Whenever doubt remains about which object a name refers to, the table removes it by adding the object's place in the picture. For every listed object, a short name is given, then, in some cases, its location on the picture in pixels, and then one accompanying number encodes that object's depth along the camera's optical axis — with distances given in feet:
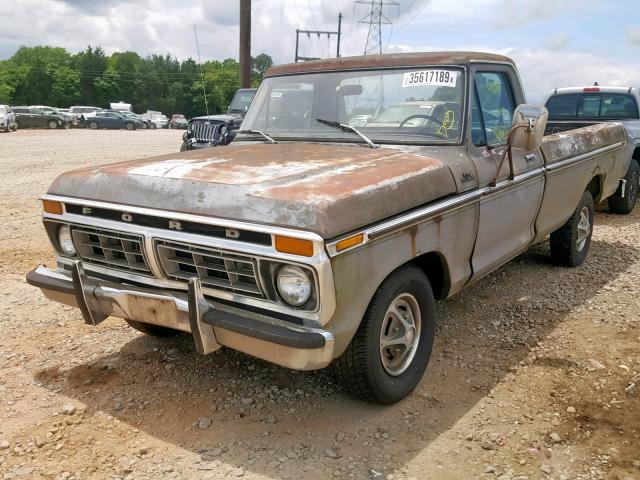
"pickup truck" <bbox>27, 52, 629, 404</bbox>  9.07
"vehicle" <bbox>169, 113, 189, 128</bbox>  189.88
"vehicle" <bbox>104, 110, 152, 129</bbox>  150.51
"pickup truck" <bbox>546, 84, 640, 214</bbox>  27.99
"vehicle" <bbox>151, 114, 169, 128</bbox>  178.83
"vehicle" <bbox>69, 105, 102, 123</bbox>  165.33
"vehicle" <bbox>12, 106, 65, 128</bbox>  117.03
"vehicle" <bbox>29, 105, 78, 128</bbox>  125.33
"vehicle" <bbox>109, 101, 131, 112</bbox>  213.87
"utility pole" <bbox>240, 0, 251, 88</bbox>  52.19
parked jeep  42.16
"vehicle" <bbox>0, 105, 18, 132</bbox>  101.71
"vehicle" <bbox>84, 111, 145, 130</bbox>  139.54
